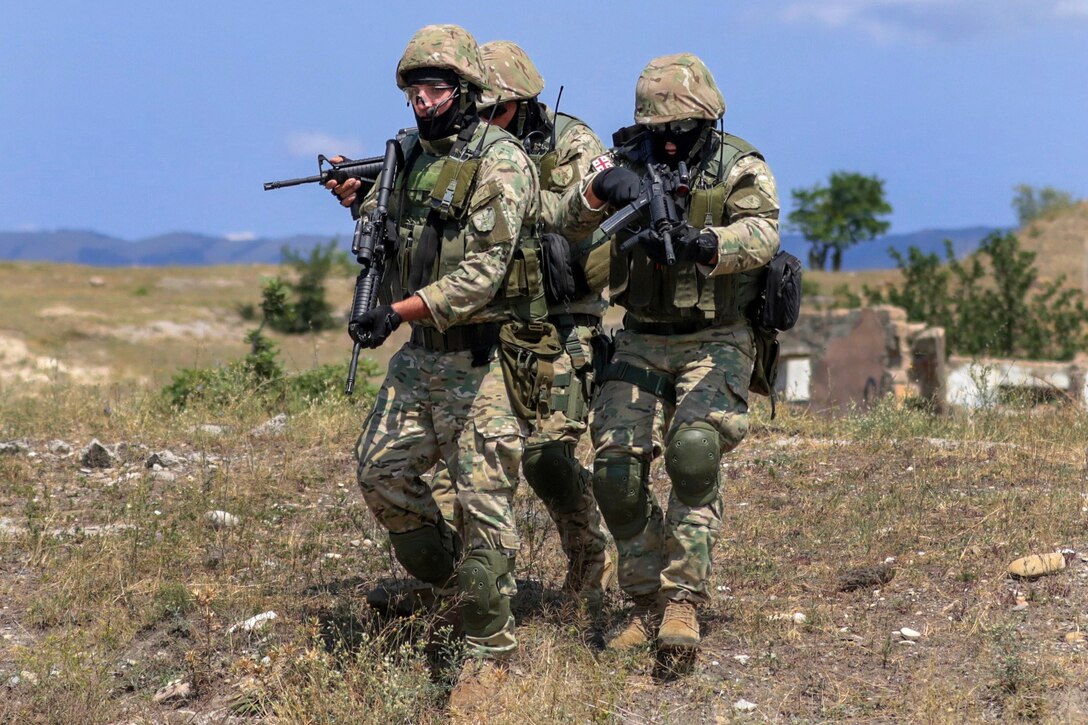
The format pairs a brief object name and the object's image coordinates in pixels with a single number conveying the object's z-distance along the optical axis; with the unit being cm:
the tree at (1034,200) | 15087
